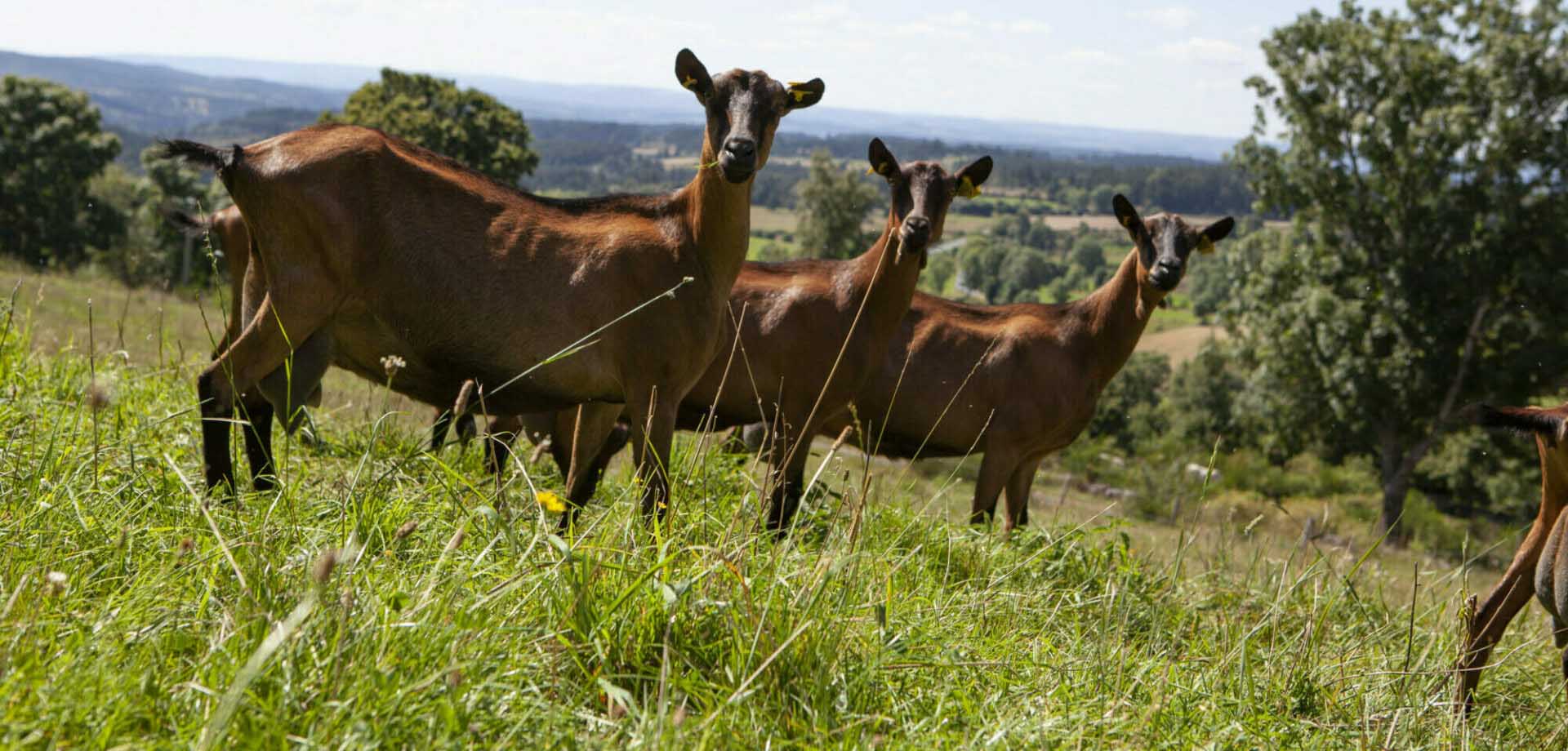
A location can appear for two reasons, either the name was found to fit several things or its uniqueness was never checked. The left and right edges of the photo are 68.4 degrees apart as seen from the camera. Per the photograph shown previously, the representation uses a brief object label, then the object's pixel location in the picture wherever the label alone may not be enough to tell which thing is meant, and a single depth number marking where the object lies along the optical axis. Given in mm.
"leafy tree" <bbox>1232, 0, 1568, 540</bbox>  27125
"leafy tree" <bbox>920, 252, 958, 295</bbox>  70500
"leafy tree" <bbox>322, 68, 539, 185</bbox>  44719
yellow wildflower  3274
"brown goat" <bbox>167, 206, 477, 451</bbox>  7586
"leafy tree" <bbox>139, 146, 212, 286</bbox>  63438
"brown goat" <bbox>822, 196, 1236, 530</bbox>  9359
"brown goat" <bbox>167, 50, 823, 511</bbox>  5508
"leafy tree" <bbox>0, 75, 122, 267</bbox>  57062
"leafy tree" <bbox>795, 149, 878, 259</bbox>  69875
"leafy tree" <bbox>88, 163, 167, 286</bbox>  57200
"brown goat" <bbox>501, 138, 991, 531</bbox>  7996
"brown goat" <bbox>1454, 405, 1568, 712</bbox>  5680
